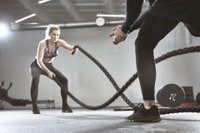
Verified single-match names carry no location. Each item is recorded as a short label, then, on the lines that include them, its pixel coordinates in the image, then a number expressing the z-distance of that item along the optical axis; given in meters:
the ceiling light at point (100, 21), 9.12
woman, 4.40
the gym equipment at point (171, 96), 5.42
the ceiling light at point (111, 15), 8.72
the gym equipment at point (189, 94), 7.03
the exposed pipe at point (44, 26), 9.37
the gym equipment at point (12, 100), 8.36
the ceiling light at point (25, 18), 9.16
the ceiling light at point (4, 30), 9.63
